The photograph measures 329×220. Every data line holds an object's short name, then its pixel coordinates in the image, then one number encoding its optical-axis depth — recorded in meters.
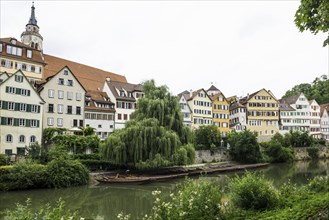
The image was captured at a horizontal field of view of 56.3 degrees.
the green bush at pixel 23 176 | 24.89
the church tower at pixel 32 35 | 66.12
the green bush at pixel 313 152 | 58.91
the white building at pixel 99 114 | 42.88
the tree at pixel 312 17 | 7.52
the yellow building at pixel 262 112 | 66.25
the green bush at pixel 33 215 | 6.52
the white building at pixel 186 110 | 56.64
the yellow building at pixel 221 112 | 62.31
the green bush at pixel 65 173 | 26.66
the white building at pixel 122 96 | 46.59
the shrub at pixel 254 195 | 9.60
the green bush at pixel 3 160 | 27.16
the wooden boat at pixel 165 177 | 30.12
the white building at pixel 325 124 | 76.34
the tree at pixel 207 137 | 49.19
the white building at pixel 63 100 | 39.38
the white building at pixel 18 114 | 32.84
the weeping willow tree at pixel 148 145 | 30.81
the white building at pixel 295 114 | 69.75
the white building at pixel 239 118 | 65.12
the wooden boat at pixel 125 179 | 28.81
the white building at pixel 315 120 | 73.62
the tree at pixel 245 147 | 47.56
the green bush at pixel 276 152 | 51.97
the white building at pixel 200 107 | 58.34
